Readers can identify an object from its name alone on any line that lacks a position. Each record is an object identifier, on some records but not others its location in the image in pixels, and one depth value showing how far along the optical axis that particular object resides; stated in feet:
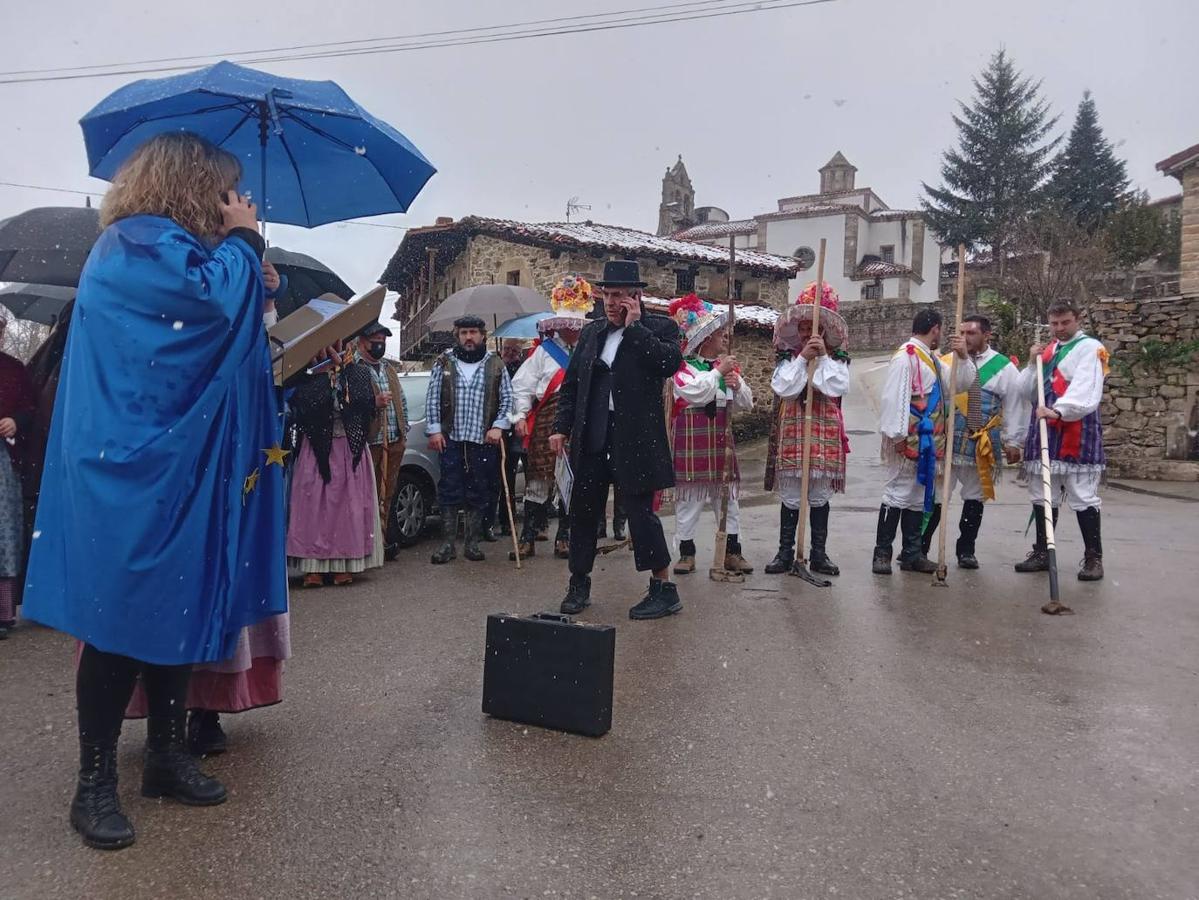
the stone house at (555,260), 69.87
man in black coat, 16.63
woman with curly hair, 8.20
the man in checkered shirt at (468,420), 24.17
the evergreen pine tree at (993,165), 140.05
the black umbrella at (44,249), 18.48
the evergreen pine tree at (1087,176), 134.62
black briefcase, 11.27
